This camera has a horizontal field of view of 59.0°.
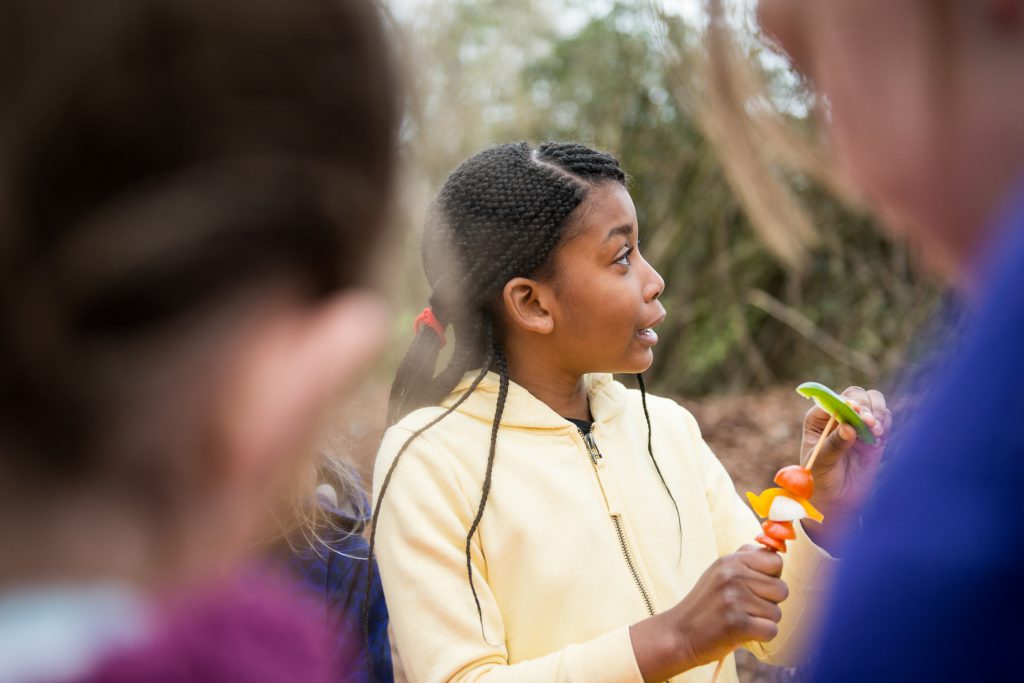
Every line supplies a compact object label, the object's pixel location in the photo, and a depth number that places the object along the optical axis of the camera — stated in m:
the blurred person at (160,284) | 0.54
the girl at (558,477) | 1.70
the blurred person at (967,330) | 0.59
